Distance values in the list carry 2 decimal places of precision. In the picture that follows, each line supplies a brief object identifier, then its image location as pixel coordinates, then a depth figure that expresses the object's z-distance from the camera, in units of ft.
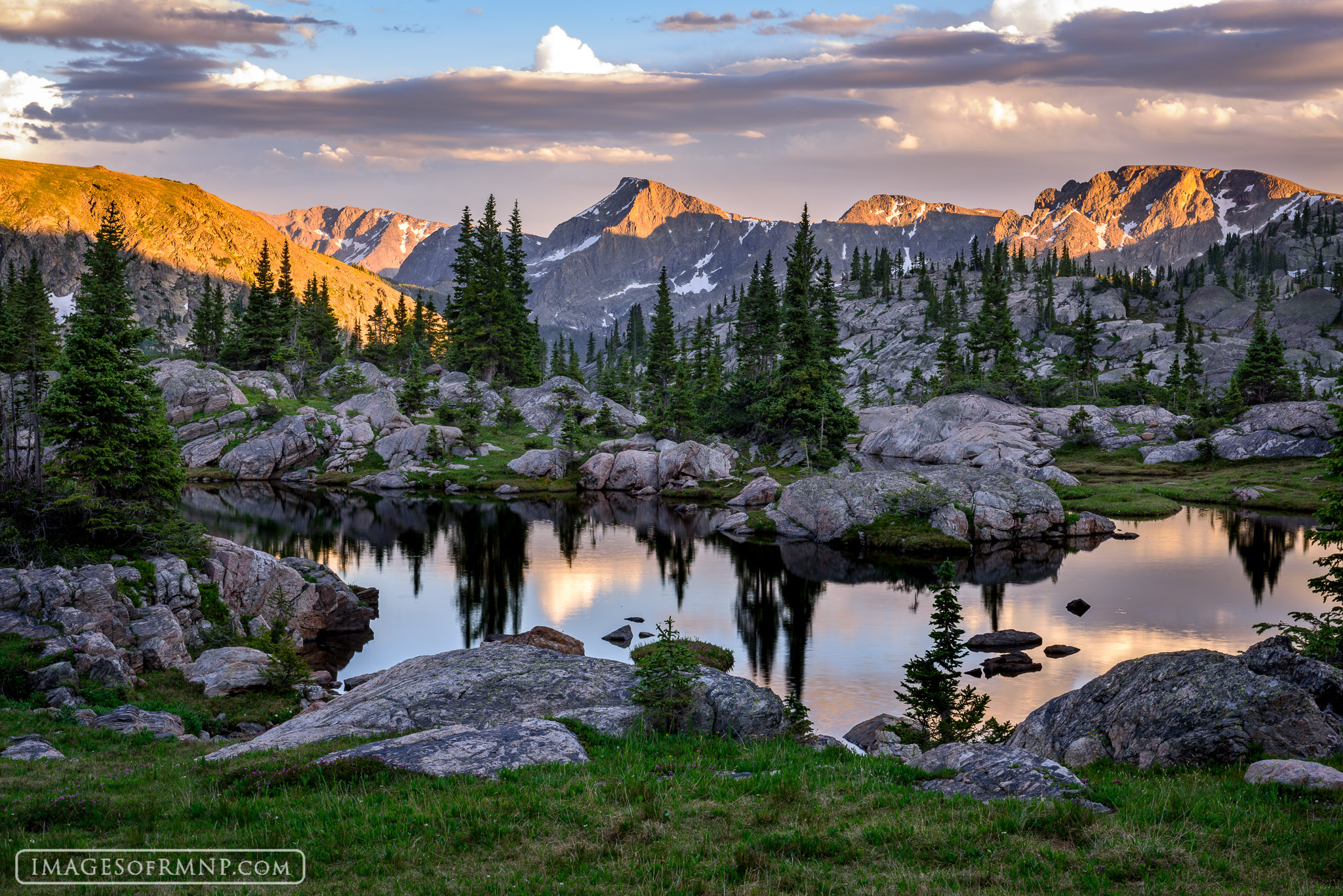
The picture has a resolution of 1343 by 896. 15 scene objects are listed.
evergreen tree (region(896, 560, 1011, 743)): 88.63
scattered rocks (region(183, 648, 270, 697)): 95.45
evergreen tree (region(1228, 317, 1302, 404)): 388.78
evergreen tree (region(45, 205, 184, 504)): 114.73
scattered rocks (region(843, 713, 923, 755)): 93.25
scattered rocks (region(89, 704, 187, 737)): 73.82
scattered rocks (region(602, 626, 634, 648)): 143.10
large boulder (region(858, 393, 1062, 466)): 368.48
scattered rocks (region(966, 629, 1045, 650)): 138.92
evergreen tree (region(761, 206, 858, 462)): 301.43
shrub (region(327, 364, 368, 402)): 393.50
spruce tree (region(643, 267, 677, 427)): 403.95
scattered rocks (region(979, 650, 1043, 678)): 126.31
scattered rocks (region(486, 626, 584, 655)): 122.21
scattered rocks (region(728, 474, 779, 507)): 275.39
